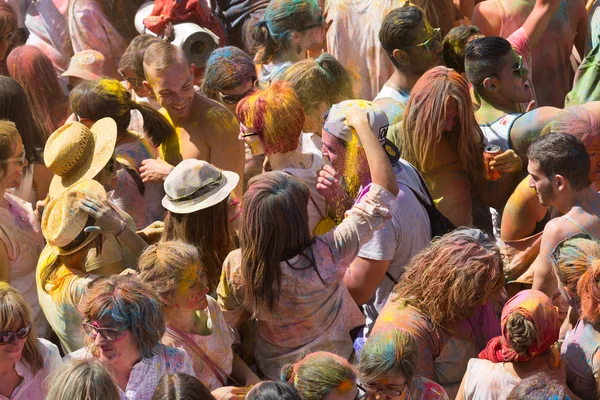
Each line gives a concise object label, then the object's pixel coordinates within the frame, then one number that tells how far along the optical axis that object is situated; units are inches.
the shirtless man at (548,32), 622.8
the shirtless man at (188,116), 492.7
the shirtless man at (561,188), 391.5
